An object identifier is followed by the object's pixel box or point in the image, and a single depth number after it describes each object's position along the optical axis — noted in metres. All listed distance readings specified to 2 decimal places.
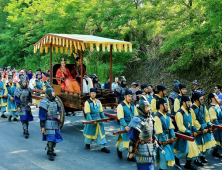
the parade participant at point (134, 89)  11.32
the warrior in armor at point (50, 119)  8.15
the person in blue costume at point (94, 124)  8.91
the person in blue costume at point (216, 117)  8.39
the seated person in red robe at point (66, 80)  11.09
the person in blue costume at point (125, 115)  7.92
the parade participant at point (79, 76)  11.09
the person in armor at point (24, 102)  10.47
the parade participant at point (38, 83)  15.53
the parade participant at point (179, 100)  8.69
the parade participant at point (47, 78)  14.90
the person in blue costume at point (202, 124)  7.84
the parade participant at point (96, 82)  13.00
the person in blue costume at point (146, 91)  11.06
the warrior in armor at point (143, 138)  5.59
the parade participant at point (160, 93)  7.82
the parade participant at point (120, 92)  11.24
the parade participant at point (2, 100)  13.44
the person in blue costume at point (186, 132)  7.25
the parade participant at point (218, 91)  10.55
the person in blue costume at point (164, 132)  6.82
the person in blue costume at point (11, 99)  12.85
